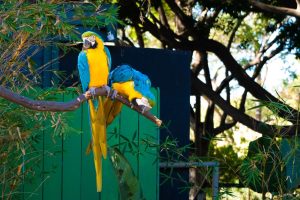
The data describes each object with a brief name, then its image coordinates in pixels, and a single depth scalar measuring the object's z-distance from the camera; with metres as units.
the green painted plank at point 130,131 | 5.71
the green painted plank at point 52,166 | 5.54
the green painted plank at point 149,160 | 5.76
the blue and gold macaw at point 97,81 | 4.29
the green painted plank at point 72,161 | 5.61
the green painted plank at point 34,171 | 5.41
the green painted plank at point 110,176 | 5.69
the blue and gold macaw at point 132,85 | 4.24
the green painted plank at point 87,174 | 5.66
